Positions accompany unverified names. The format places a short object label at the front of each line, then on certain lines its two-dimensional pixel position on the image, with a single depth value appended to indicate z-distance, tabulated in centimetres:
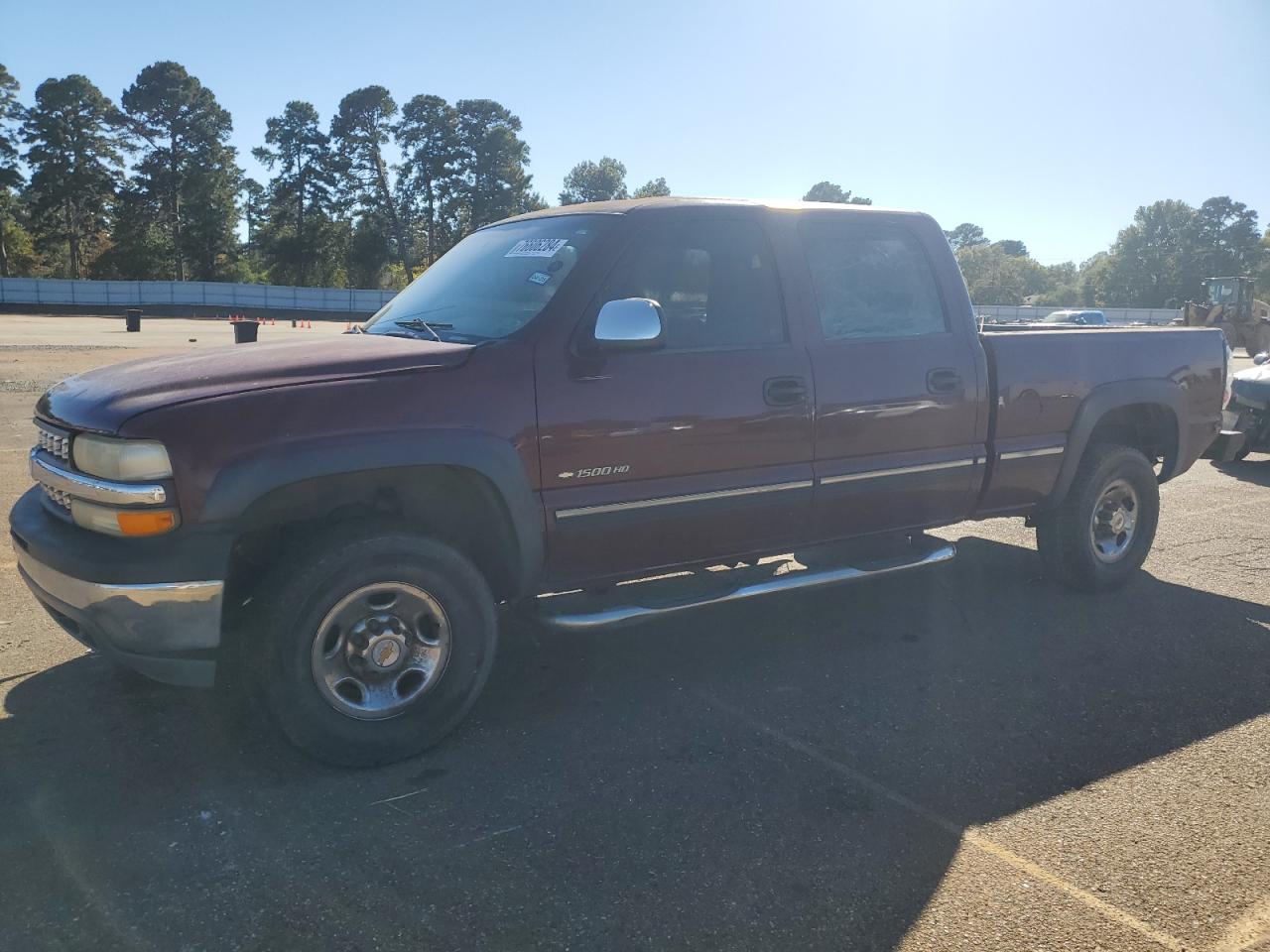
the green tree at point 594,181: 9206
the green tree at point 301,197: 7119
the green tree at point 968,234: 16174
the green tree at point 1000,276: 9450
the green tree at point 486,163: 6956
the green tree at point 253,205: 7569
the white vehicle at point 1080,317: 3462
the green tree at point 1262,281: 8975
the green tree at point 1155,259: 9579
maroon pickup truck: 307
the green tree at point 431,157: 6956
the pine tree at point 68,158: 6306
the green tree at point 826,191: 8756
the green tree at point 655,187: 9169
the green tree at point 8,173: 6312
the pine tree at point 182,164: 6544
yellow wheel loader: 2989
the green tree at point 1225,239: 9475
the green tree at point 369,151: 7012
